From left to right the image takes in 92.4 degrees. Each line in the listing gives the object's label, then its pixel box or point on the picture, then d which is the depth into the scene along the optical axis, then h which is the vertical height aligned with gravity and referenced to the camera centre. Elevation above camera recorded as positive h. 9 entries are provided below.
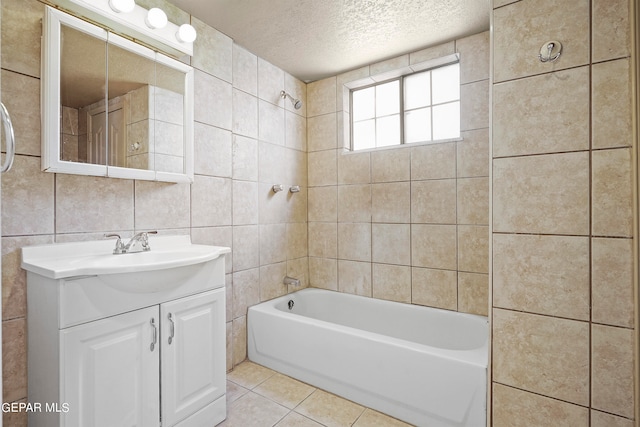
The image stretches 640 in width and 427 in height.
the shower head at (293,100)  2.66 +1.00
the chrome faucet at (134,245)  1.52 -0.18
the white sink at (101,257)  1.12 -0.21
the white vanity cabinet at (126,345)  1.12 -0.57
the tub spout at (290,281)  2.62 -0.60
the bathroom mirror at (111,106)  1.36 +0.54
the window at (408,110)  2.39 +0.86
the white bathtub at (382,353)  1.53 -0.88
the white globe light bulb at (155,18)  1.65 +1.04
